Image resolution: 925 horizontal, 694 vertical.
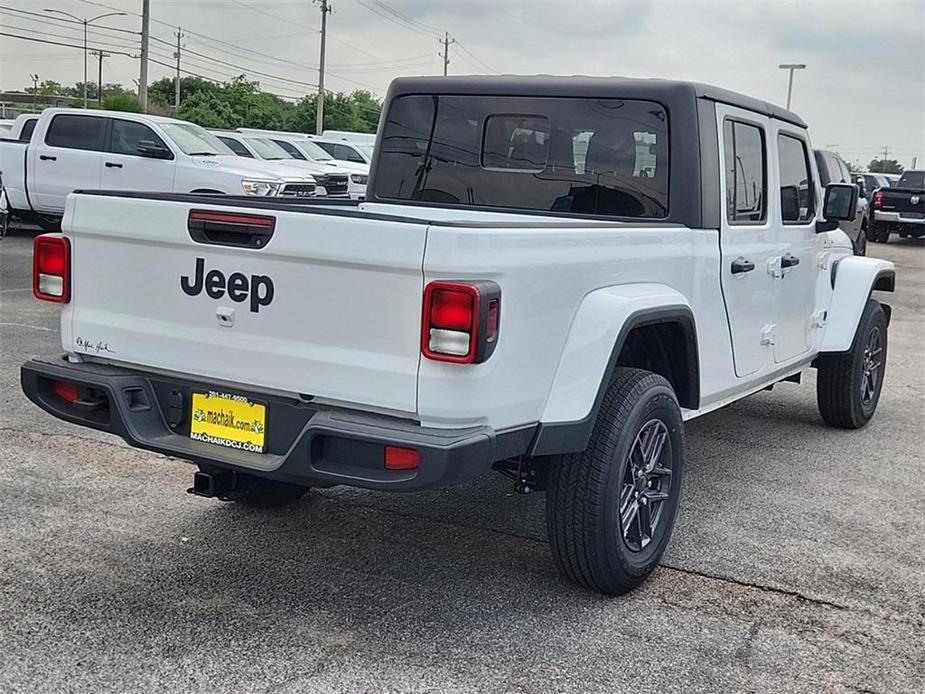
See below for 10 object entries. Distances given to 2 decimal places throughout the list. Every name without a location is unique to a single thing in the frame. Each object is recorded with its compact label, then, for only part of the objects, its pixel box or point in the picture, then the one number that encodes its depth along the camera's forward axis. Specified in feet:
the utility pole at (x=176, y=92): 240.12
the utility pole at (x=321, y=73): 159.33
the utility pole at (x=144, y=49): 117.97
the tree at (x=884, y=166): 329.11
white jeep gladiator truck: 10.78
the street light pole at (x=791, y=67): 157.48
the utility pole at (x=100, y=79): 301.98
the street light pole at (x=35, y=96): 282.81
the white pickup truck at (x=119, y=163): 48.03
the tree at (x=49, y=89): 350.23
